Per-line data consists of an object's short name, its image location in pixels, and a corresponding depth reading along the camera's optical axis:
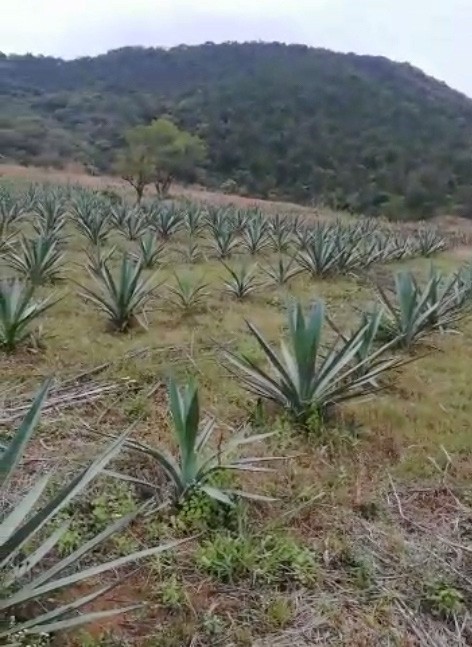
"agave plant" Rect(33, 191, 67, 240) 8.36
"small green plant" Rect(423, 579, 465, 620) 2.06
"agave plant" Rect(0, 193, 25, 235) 9.57
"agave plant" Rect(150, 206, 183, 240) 11.30
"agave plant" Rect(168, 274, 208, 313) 5.48
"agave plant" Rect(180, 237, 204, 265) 8.58
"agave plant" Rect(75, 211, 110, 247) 9.46
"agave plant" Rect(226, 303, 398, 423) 3.18
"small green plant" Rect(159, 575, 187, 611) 1.97
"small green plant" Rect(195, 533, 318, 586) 2.11
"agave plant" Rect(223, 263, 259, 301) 6.20
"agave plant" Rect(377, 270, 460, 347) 4.63
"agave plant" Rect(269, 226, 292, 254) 10.20
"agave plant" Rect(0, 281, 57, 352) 4.09
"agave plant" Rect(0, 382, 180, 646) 1.58
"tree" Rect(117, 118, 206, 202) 23.27
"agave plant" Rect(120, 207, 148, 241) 10.37
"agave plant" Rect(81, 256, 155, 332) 4.75
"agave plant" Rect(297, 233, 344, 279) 7.67
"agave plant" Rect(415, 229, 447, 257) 11.80
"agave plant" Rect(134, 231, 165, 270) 7.61
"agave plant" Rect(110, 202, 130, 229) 11.07
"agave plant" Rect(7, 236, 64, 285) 6.07
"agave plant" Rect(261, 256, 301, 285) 7.05
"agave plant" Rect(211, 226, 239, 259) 9.12
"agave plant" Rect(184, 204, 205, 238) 11.55
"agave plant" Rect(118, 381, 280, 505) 2.42
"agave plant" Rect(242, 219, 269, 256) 9.62
